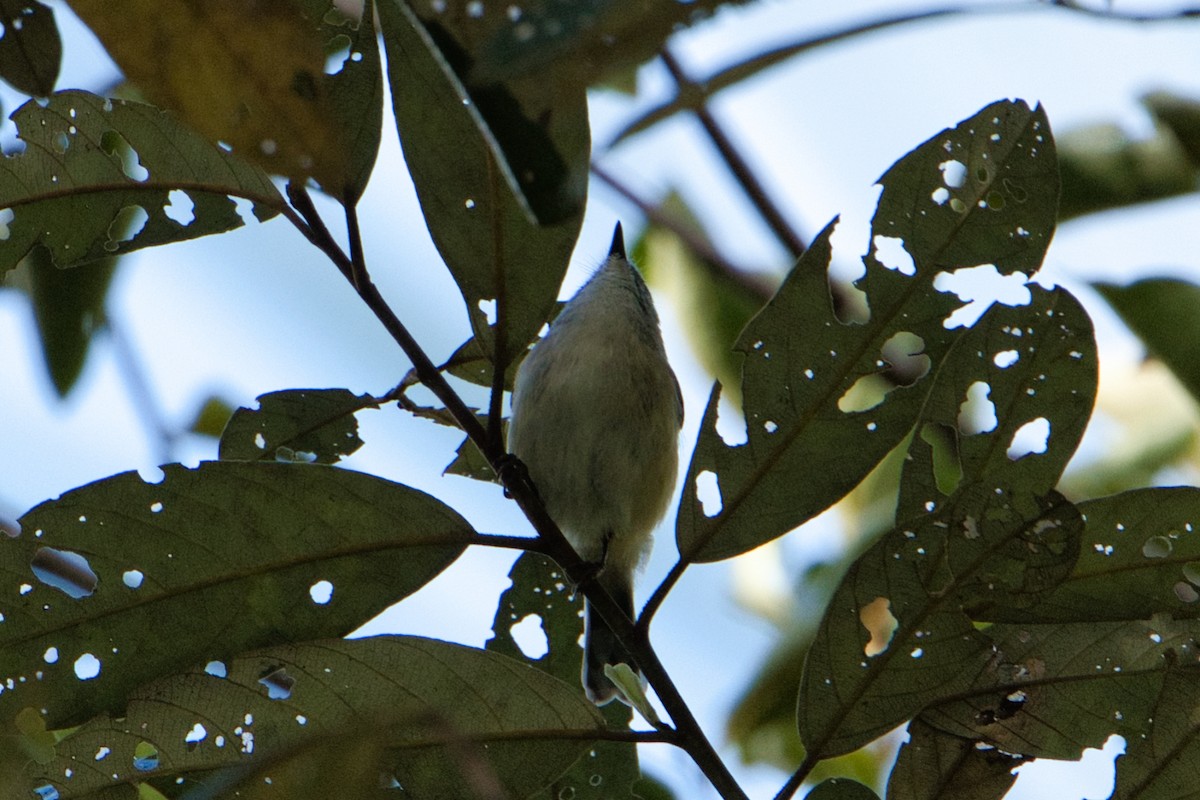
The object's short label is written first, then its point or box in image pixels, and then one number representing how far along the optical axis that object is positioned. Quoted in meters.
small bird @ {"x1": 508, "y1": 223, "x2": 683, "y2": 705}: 4.14
